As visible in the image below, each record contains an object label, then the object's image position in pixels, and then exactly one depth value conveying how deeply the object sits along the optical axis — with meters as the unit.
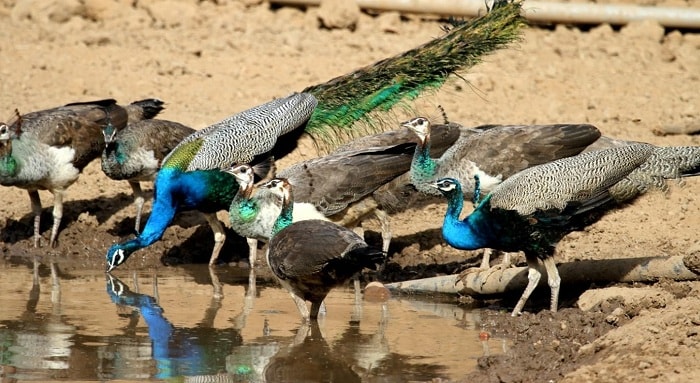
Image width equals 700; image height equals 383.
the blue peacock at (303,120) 21.47
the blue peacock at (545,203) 17.58
